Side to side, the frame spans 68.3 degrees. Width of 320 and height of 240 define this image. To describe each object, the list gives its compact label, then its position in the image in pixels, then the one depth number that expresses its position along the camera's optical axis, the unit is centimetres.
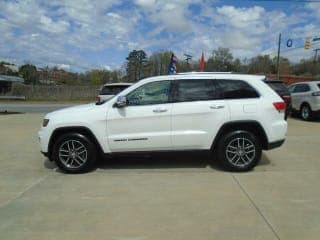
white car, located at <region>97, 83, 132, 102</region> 1059
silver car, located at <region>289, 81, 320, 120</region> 945
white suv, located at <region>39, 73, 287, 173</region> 425
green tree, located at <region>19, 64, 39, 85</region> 4830
